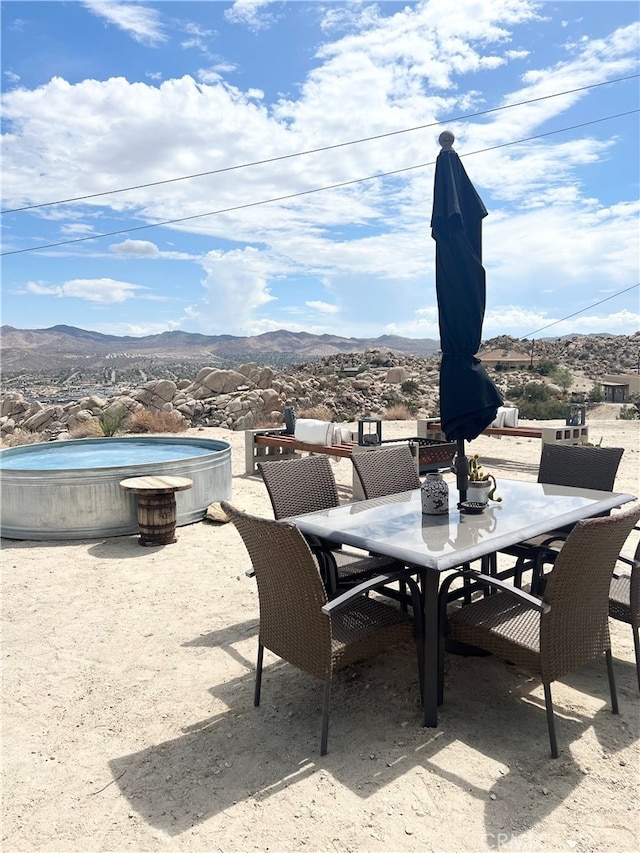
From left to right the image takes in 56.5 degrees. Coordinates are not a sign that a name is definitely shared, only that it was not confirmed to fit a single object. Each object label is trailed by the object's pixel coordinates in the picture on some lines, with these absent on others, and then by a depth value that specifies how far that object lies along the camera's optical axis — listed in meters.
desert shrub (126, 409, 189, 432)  12.41
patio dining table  2.44
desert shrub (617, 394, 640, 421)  15.99
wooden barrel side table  5.09
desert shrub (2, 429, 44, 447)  12.88
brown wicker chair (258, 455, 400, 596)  3.11
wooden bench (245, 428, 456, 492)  7.07
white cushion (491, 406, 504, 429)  9.59
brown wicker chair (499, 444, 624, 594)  3.45
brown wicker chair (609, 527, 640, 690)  2.70
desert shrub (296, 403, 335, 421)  14.90
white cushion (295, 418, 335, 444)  7.71
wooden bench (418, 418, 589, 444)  8.70
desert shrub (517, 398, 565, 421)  16.83
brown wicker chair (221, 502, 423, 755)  2.28
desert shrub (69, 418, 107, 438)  11.44
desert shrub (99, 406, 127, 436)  10.66
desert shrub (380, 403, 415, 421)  15.79
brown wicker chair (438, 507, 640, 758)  2.21
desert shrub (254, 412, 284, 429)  14.59
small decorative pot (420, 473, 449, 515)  3.13
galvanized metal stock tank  5.35
